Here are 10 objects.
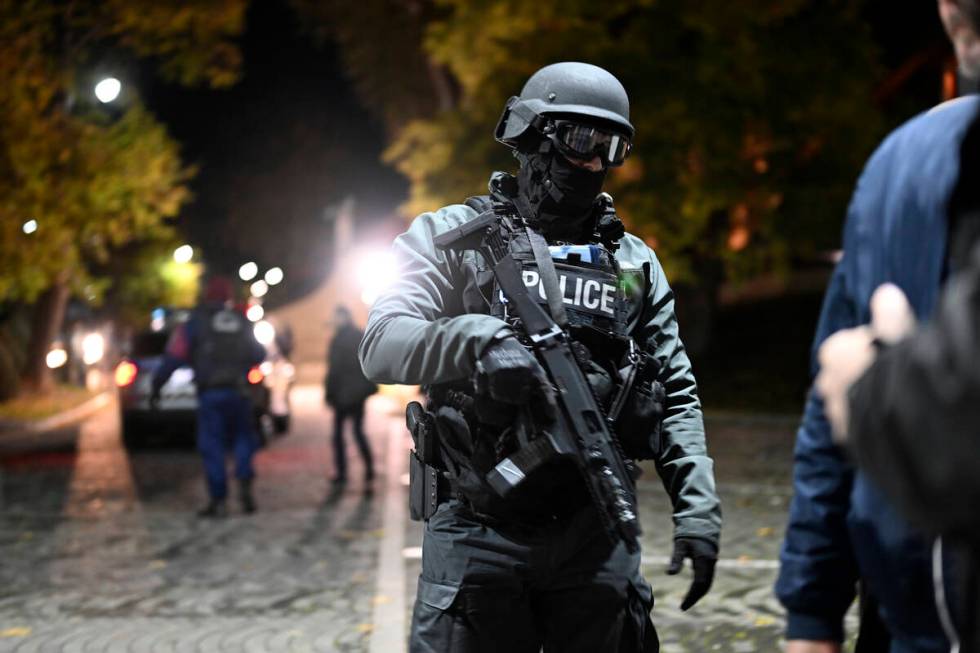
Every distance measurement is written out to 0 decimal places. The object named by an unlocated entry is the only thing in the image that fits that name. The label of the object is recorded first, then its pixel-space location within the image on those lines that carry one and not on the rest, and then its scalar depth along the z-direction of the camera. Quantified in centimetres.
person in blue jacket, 161
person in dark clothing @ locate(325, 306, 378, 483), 1221
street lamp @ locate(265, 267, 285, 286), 7881
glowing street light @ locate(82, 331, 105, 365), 3168
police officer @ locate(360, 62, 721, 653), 288
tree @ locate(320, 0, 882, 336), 2169
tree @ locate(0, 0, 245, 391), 2091
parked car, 1575
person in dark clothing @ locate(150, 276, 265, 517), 1020
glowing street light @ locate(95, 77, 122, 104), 2218
